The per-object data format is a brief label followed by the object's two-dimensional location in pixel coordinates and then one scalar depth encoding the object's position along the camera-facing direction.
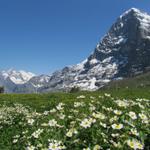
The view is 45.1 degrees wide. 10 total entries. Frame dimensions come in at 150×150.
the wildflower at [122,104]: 4.40
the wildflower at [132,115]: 3.83
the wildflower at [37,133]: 3.79
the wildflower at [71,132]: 3.59
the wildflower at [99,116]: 3.91
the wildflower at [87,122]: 3.63
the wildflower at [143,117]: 3.83
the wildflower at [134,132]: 3.45
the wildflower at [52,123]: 3.95
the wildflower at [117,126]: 3.50
